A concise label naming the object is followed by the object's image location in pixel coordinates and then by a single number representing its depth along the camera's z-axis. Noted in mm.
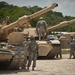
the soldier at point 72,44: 24931
